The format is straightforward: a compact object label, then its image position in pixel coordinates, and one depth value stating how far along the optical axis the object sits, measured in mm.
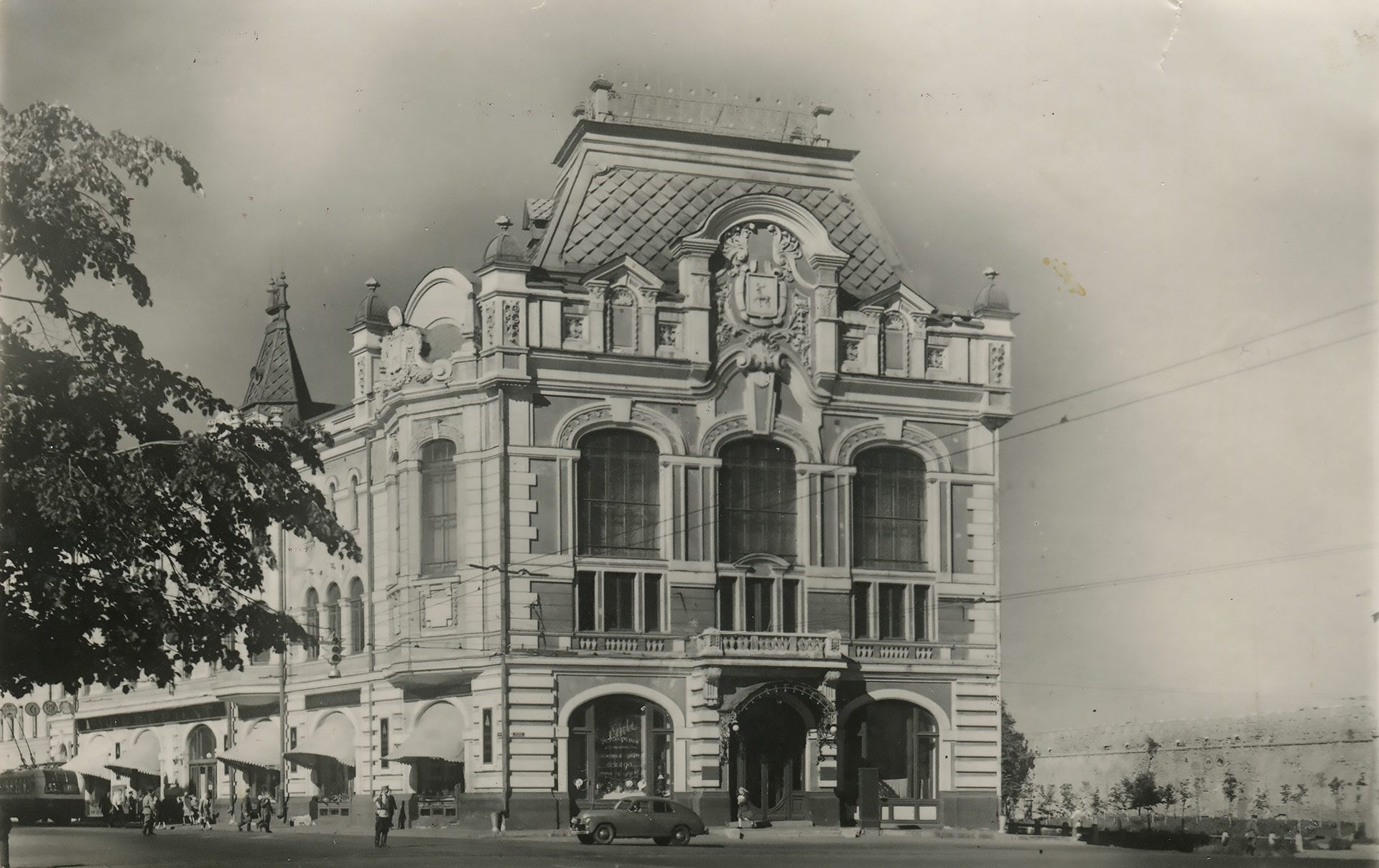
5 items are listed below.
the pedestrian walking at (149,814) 47906
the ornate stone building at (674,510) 48625
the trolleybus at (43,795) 60875
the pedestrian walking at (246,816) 50969
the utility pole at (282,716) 56531
